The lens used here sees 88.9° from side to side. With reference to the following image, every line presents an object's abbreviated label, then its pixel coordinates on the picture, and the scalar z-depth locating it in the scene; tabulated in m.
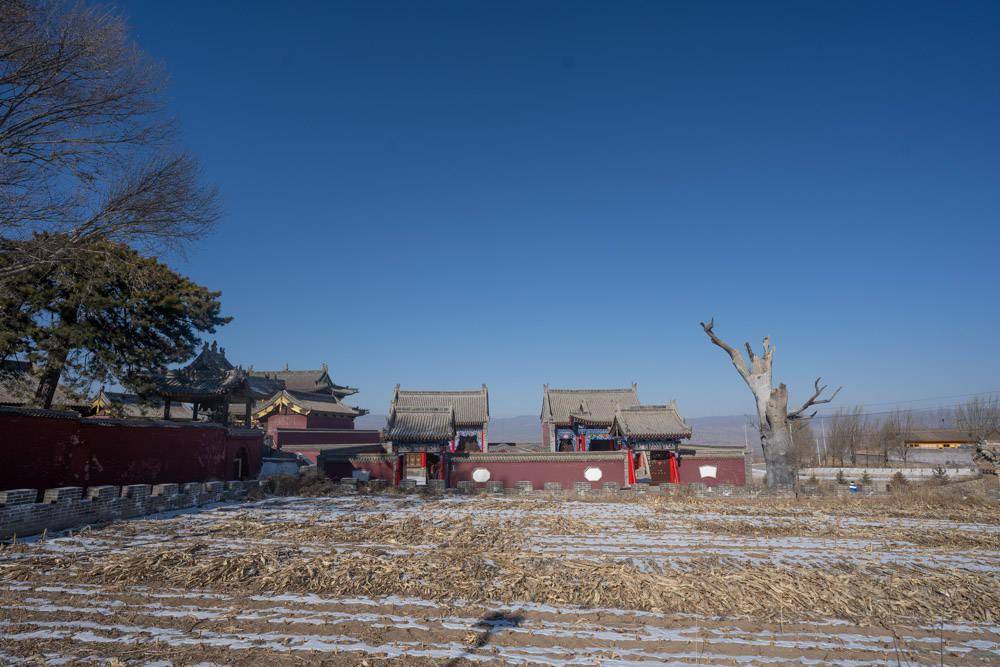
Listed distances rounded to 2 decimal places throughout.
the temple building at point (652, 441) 23.25
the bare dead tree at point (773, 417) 17.72
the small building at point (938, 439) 41.59
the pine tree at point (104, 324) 14.53
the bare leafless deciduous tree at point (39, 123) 7.92
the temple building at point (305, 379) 37.92
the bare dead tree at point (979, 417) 33.48
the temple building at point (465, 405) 28.17
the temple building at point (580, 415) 27.33
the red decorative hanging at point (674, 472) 23.09
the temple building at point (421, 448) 21.83
